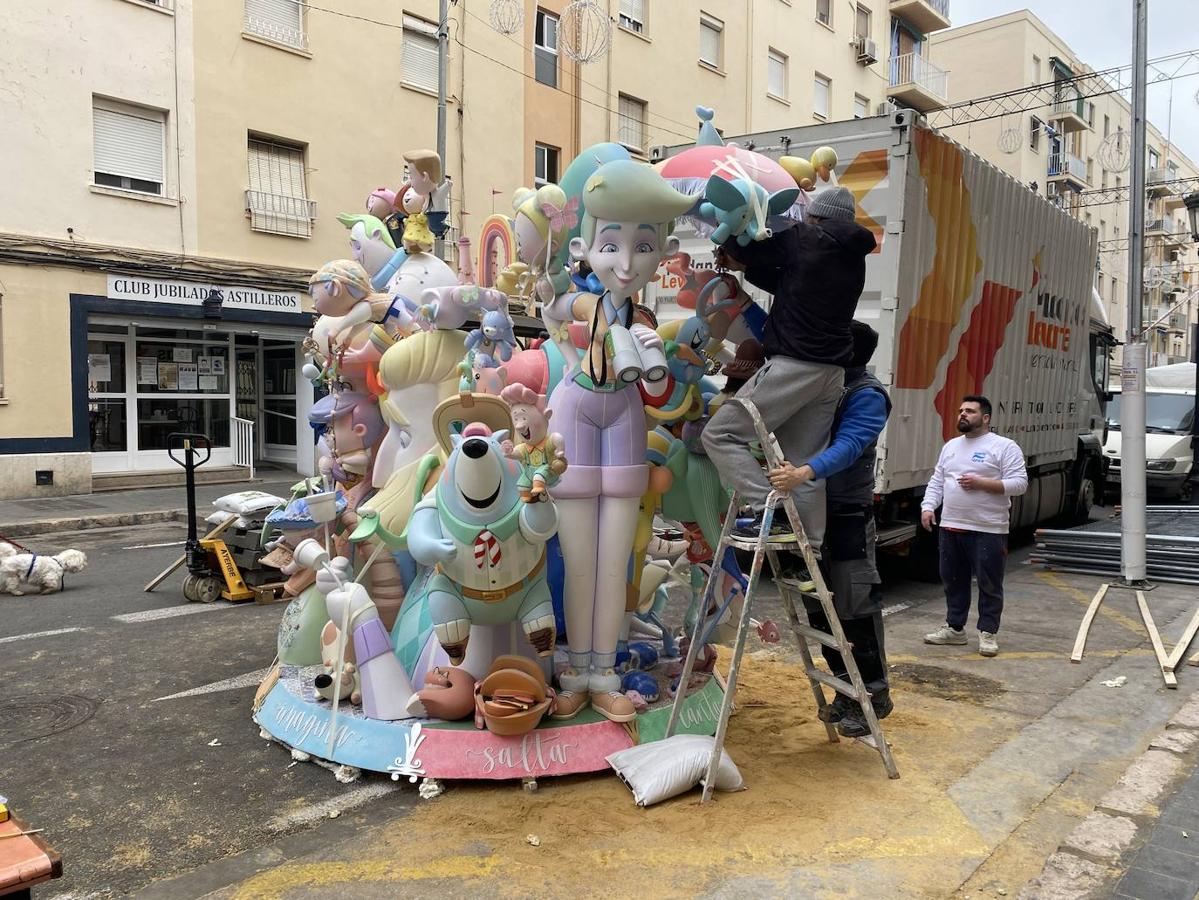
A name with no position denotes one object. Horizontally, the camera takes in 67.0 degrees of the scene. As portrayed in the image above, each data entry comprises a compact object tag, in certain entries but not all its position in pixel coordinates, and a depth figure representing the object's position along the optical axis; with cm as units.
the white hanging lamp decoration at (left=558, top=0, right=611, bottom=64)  954
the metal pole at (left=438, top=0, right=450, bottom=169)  1384
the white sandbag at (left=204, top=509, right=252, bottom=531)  718
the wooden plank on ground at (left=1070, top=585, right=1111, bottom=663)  589
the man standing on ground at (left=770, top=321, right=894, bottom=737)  388
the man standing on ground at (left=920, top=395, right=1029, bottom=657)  604
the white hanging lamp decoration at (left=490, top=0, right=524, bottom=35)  1126
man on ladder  370
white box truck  708
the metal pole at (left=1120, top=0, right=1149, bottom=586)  786
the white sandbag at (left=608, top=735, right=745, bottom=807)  356
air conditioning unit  2634
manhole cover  440
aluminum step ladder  362
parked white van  1560
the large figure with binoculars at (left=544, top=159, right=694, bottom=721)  369
